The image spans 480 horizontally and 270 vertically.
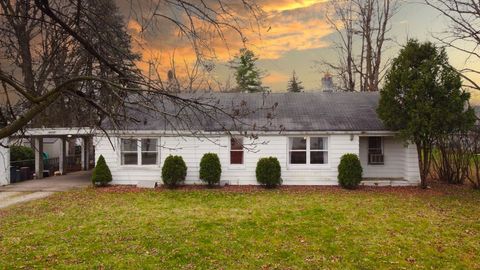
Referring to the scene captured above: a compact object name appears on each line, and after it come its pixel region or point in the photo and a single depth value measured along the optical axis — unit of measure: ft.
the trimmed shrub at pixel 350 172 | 61.72
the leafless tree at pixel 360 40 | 113.60
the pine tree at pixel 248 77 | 179.42
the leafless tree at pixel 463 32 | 58.08
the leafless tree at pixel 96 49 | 13.82
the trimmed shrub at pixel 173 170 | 62.64
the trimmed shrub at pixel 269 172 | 62.59
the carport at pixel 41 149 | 69.64
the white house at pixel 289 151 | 65.10
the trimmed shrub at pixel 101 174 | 64.39
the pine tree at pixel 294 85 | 204.20
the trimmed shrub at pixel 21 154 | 82.70
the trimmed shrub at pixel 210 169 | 62.75
